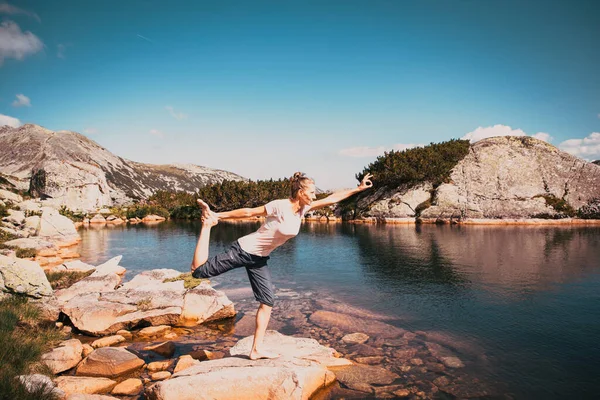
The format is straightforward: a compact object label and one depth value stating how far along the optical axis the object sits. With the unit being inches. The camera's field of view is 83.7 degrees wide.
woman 247.8
